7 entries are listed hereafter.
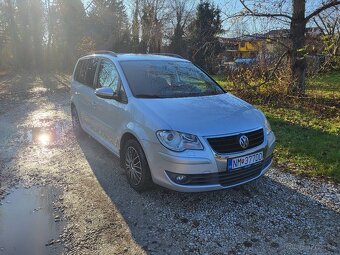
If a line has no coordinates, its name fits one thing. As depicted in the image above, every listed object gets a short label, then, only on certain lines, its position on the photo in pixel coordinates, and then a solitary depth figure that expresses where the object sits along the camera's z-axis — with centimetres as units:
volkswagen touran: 397
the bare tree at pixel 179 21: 3372
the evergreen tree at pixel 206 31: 1264
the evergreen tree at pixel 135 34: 3191
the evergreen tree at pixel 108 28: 3167
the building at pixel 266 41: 1067
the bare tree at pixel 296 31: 1097
